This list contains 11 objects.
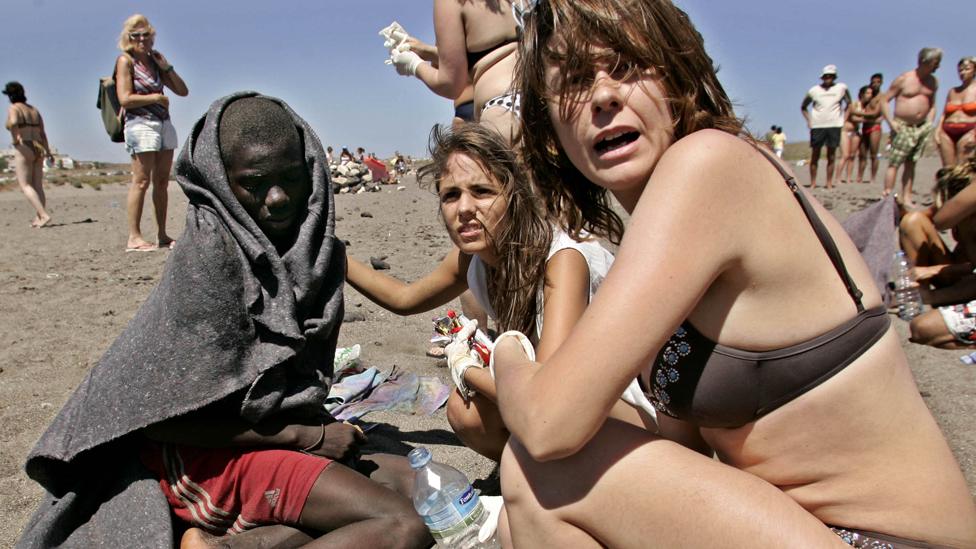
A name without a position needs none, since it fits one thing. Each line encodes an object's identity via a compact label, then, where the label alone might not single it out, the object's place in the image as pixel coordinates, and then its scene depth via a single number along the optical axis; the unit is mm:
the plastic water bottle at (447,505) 2256
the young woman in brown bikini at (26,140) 9539
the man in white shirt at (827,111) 12612
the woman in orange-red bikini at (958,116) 8516
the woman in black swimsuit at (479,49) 3621
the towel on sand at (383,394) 3539
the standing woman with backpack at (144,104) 6539
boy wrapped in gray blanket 2172
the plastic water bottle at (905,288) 4645
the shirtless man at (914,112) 9867
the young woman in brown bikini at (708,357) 1433
